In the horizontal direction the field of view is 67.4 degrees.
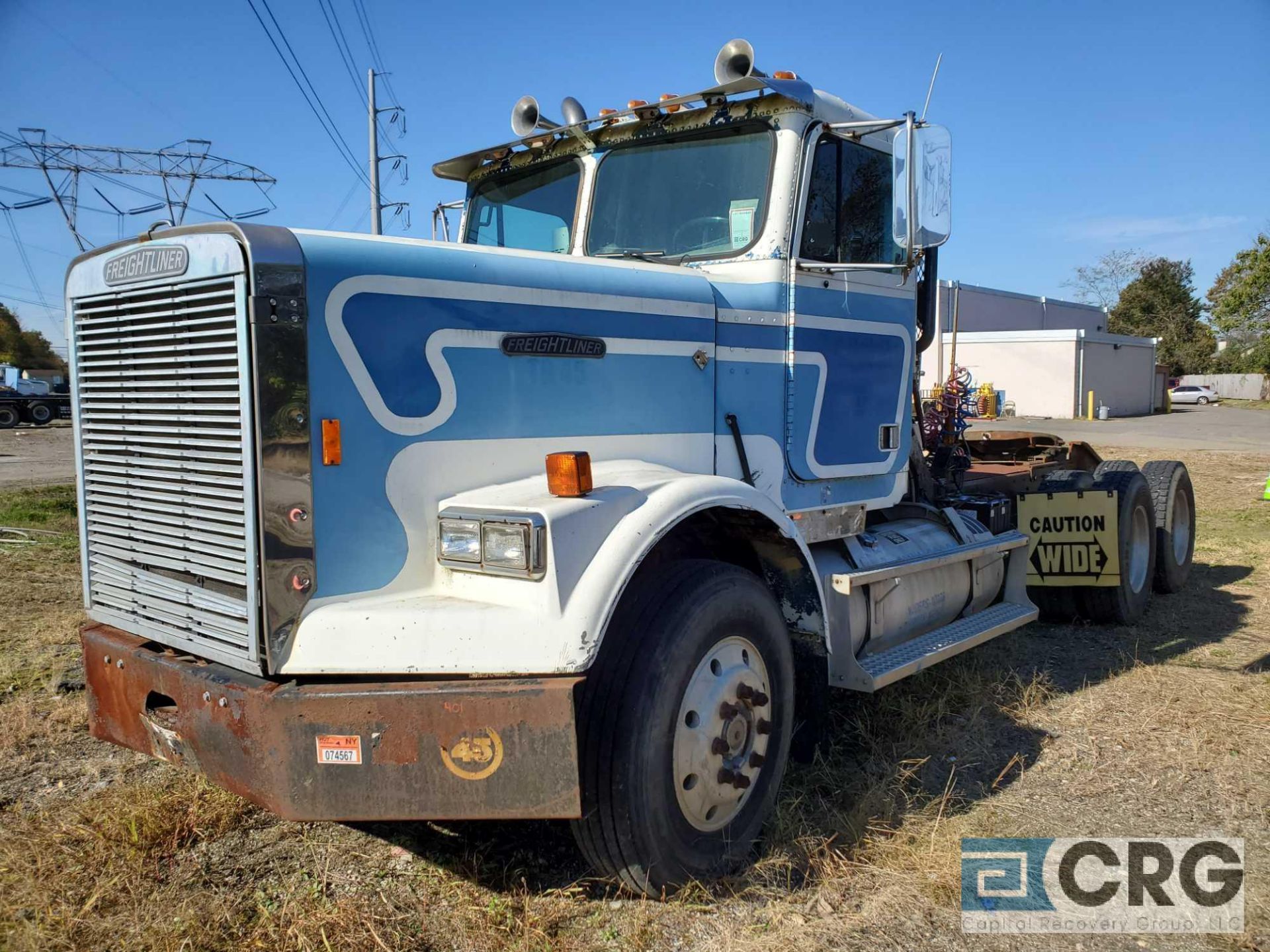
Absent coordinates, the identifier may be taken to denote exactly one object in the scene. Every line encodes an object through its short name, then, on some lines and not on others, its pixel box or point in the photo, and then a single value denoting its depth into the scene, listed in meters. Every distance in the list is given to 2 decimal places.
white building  34.22
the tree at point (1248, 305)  47.44
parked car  48.72
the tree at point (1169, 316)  57.88
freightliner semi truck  2.56
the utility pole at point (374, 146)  18.73
